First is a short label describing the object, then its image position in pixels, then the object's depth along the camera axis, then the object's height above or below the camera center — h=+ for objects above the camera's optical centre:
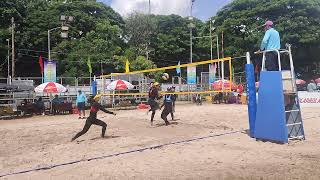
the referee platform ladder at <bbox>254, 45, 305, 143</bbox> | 10.64 -0.28
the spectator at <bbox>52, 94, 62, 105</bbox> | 26.86 -0.11
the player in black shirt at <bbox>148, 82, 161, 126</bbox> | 15.87 +0.02
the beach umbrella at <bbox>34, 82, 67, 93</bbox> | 26.33 +0.69
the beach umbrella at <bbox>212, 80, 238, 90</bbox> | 29.03 +0.80
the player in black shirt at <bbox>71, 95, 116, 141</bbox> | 12.30 -0.55
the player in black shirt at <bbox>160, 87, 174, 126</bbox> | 15.65 -0.38
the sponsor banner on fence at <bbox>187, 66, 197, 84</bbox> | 34.91 +1.77
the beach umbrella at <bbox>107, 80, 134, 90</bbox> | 29.31 +0.89
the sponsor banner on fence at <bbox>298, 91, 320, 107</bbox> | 25.92 -0.24
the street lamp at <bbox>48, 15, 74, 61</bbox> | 20.17 +3.40
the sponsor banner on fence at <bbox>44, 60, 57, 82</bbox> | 28.94 +1.81
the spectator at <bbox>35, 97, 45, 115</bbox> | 26.55 -0.39
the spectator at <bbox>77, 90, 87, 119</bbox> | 22.28 -0.16
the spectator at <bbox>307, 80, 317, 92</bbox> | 29.18 +0.53
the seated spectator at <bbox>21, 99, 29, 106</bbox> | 26.51 -0.14
